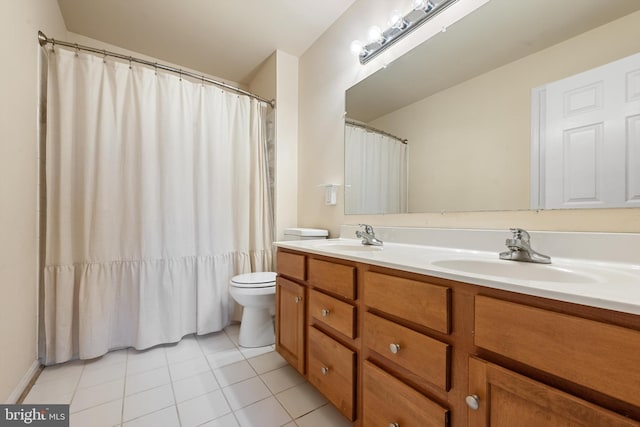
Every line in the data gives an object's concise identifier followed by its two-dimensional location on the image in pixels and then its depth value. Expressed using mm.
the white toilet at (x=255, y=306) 1736
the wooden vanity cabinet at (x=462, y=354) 447
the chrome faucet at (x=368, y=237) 1431
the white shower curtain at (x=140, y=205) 1555
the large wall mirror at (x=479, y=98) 875
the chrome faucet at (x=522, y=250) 833
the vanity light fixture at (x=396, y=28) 1275
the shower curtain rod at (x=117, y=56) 1501
